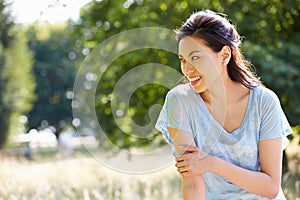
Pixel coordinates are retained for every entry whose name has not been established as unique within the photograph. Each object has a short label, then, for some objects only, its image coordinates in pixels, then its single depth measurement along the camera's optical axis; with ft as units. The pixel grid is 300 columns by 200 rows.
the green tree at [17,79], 45.06
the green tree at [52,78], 71.41
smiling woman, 6.45
